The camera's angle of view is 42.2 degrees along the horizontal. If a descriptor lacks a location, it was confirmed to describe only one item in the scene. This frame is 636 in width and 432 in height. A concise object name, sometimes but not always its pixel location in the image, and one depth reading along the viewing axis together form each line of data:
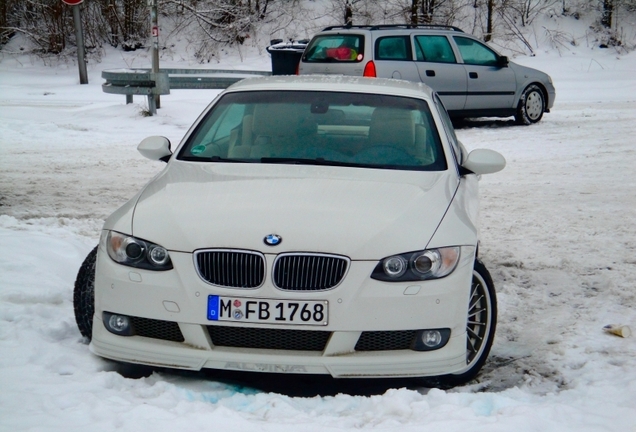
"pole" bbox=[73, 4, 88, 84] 20.48
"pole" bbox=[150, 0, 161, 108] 15.00
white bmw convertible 3.51
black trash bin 17.88
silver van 13.46
